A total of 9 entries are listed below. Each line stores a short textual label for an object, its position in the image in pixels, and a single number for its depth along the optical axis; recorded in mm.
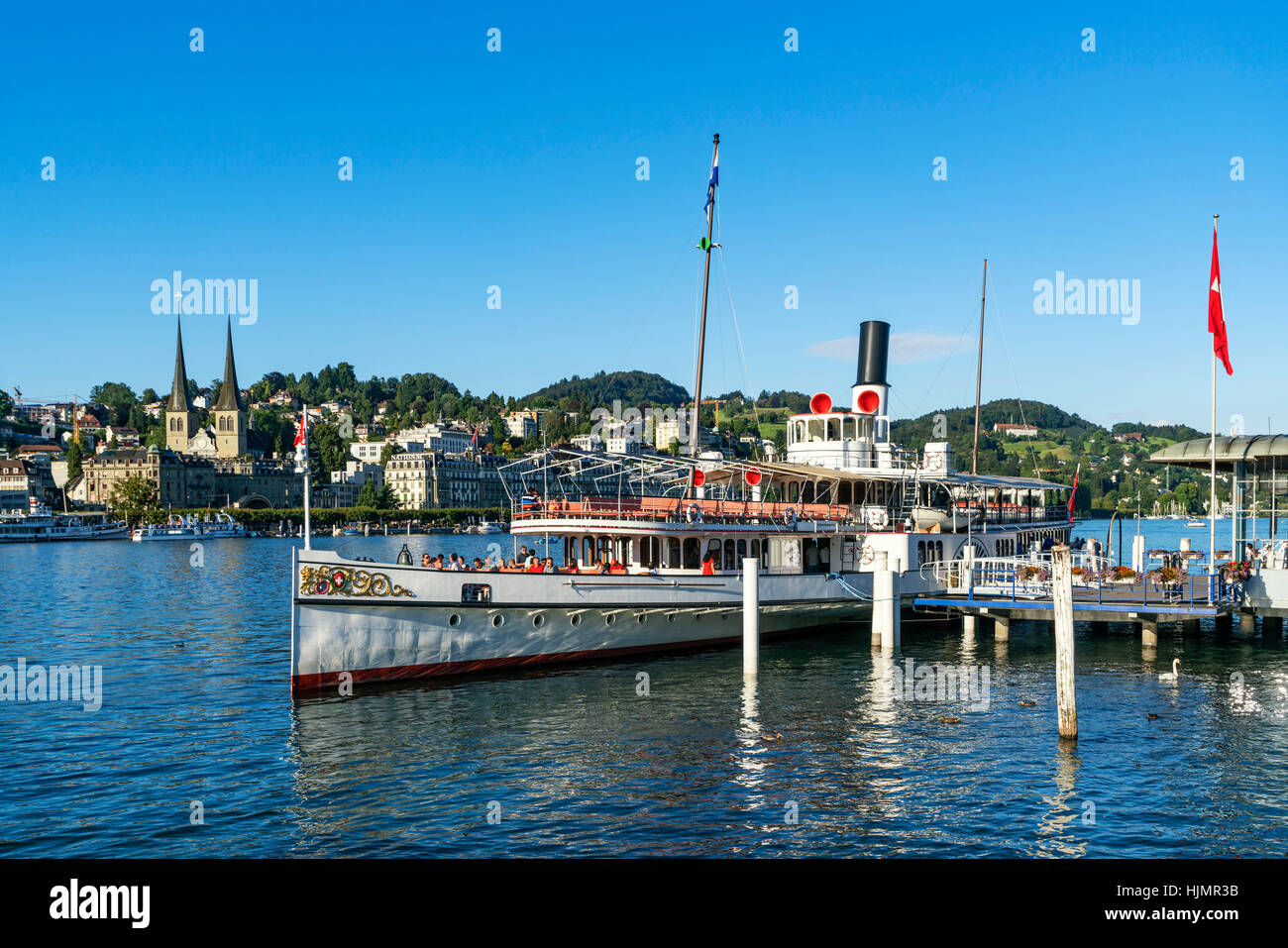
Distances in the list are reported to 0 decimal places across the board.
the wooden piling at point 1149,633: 33188
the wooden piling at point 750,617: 29844
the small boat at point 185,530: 183000
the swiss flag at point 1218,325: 30969
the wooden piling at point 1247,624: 35531
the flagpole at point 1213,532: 31664
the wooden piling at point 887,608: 34531
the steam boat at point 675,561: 28312
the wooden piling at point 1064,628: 21909
